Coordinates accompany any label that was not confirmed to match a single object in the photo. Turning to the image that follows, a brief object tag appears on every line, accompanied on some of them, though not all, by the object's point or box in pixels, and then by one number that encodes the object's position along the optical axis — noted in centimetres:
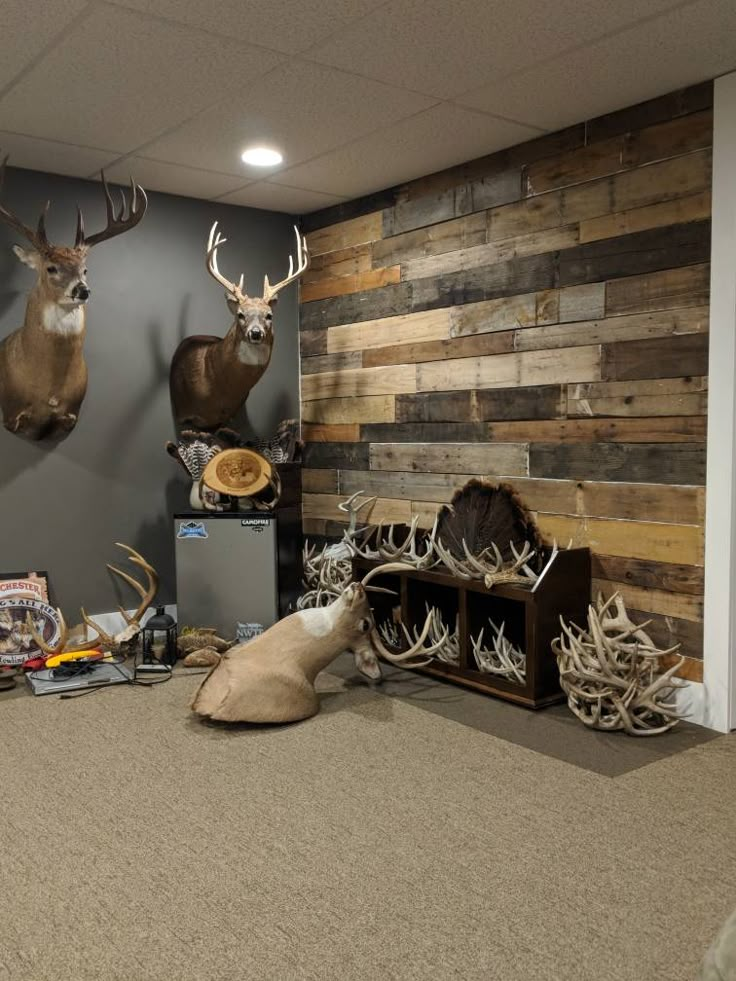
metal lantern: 440
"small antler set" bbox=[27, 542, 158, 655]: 441
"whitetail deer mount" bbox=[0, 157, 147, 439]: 423
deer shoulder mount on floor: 354
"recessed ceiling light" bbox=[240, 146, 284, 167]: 428
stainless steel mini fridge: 472
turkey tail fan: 421
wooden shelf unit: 377
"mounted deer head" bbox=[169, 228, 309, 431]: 473
